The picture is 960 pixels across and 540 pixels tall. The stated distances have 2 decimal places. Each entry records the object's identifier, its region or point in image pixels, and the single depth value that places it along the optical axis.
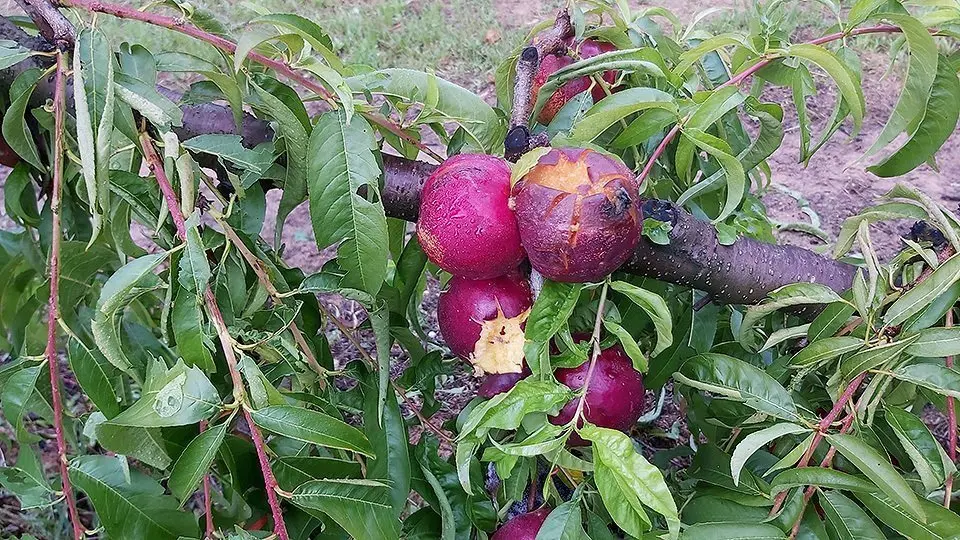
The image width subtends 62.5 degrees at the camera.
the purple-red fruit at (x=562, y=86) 1.22
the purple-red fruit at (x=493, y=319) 0.99
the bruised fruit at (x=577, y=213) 0.86
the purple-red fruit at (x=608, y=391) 1.01
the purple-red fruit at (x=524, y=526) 1.06
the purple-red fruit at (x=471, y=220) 0.91
